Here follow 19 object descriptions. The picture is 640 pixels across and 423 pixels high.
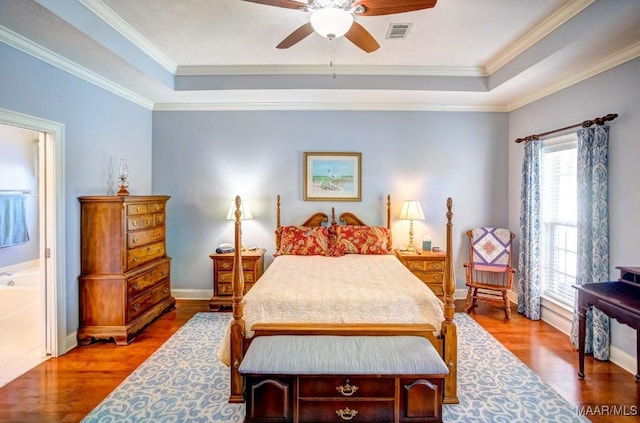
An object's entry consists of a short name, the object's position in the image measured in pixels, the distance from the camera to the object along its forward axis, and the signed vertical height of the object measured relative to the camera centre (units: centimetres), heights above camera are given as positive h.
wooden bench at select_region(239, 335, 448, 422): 206 -119
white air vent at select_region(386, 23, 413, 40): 308 +174
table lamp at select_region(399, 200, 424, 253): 448 -10
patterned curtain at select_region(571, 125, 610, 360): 309 -17
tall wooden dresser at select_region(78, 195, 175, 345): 347 -73
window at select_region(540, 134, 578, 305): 377 -13
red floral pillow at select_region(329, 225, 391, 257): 434 -47
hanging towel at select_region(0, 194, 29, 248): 550 -26
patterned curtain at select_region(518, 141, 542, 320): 411 -31
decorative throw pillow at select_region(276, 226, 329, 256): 432 -48
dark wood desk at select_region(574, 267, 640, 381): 234 -73
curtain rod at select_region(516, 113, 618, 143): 304 +85
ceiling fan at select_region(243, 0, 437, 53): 203 +132
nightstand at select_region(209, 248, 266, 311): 437 -94
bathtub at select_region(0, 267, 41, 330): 406 -134
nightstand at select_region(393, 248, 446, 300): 433 -86
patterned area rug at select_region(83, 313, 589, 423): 232 -151
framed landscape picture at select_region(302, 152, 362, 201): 482 +45
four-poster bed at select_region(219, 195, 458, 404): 248 -87
